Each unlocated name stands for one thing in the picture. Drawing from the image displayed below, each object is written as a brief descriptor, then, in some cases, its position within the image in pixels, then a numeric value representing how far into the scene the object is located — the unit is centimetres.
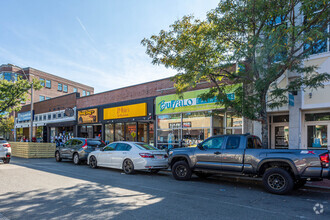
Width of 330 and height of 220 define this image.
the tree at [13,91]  2578
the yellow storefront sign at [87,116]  2463
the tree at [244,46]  907
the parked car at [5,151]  1402
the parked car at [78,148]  1437
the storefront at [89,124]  2464
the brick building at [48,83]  4712
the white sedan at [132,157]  1073
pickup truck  681
